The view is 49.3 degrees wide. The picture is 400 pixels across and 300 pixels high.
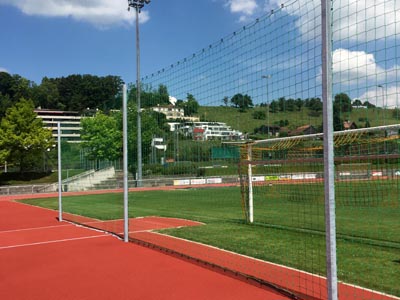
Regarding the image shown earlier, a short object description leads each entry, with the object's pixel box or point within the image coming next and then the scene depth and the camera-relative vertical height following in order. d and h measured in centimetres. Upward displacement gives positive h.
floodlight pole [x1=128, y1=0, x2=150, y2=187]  1283 +76
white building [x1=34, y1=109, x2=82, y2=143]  11761 +1438
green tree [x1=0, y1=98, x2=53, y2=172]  4175 +263
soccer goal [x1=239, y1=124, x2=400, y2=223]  919 -28
